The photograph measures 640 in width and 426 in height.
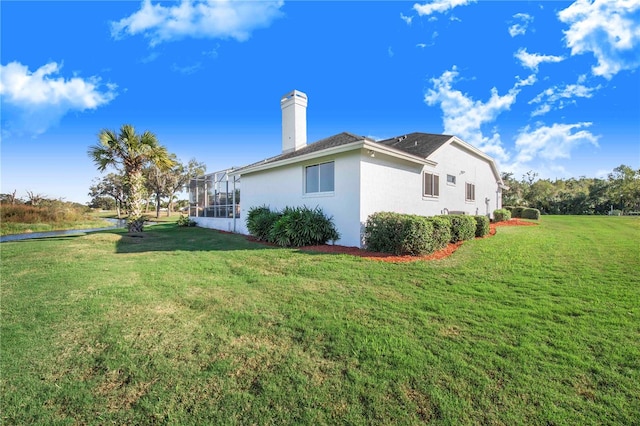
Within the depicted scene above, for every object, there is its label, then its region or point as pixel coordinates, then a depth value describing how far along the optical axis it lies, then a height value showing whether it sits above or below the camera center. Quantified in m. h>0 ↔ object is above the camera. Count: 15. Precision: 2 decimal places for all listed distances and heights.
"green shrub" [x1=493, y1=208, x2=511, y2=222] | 19.00 -0.22
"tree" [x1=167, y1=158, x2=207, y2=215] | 42.19 +6.42
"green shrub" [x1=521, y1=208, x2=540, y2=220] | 22.25 -0.20
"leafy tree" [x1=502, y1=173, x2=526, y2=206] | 34.28 +2.40
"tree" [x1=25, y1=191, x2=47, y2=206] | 23.48 +1.56
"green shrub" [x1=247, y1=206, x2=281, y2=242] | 11.50 -0.44
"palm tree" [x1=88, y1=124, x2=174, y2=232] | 13.88 +3.15
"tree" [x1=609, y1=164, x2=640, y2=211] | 34.36 +2.65
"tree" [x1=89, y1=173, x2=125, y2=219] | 45.99 +4.85
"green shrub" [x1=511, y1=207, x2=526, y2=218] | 24.15 -0.02
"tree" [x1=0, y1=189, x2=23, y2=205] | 22.69 +1.47
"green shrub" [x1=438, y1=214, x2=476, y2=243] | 9.77 -0.55
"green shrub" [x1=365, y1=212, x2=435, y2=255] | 7.57 -0.63
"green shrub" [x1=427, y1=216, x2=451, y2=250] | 8.12 -0.61
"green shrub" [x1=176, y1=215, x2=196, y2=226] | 20.47 -0.57
